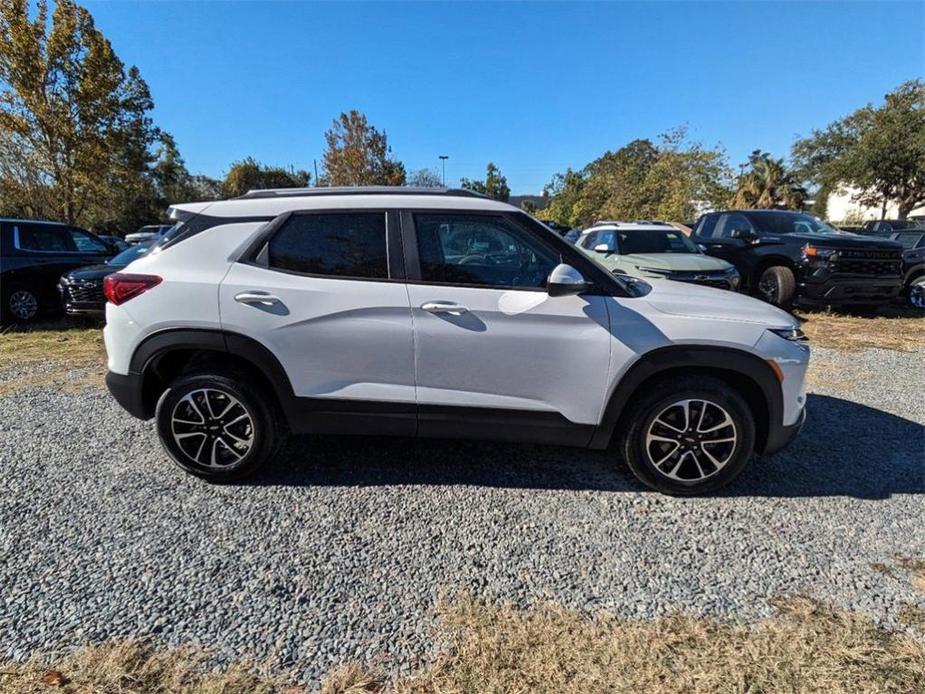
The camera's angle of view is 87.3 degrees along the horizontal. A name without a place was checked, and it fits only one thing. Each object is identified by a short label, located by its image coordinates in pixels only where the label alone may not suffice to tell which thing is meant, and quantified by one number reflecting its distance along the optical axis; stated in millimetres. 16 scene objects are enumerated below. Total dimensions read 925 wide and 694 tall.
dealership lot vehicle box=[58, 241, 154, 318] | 7695
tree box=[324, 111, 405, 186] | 29984
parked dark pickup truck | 8273
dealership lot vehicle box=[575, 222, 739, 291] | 7777
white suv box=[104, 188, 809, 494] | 2869
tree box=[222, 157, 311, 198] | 45500
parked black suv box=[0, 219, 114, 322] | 8062
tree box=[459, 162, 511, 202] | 61644
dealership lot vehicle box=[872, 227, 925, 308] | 9492
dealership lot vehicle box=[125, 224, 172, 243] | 17156
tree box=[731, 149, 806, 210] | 34444
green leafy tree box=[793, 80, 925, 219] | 26859
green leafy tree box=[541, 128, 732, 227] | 28531
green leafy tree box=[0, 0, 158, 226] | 15781
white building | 36238
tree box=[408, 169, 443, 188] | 39812
